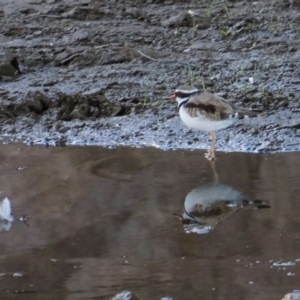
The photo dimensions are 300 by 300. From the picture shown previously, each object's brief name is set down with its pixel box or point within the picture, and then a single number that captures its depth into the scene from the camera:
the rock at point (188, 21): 20.50
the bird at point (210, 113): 13.84
